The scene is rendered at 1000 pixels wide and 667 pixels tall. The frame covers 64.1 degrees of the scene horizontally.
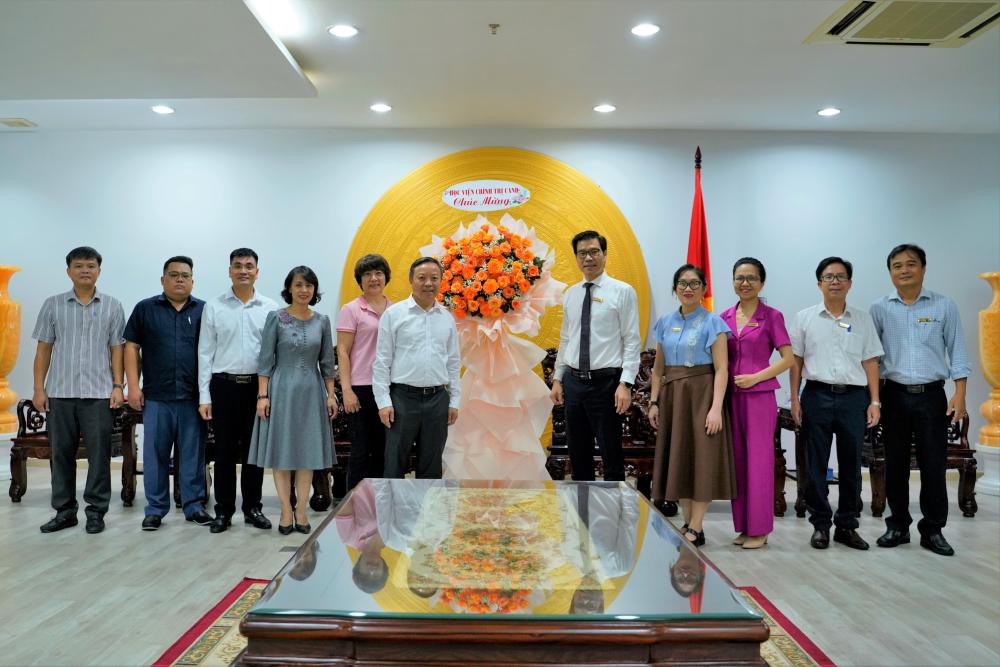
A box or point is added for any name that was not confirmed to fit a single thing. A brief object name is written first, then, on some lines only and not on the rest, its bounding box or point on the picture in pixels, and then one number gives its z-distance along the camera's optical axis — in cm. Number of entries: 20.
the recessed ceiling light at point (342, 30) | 431
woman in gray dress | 423
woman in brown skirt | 398
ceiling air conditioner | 390
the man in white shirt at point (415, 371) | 408
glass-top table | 148
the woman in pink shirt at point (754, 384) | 404
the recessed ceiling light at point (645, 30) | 428
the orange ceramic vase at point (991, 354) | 587
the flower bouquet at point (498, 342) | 430
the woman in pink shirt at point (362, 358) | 448
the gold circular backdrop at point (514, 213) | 640
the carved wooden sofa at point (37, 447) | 513
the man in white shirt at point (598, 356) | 418
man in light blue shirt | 412
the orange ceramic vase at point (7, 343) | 609
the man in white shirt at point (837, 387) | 411
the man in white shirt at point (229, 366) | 439
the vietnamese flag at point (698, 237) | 617
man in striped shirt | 436
